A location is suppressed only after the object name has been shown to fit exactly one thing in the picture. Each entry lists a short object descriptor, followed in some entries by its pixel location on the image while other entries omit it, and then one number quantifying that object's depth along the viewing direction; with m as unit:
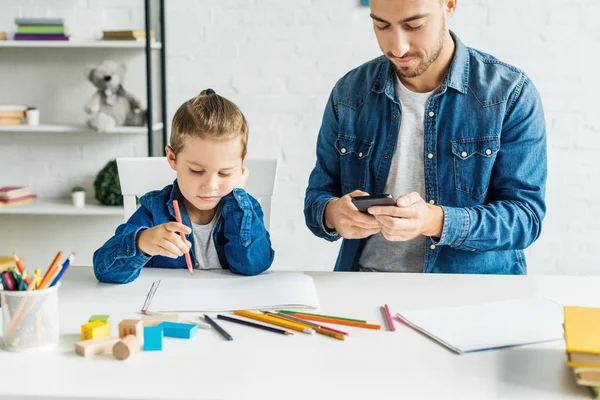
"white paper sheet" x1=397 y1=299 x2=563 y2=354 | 0.99
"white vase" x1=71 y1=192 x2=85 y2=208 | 2.92
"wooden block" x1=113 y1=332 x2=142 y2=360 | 0.92
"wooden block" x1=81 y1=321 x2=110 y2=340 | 0.97
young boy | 1.30
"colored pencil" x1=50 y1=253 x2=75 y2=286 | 0.97
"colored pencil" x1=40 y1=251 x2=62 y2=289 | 0.96
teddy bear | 2.88
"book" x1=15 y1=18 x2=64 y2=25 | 2.83
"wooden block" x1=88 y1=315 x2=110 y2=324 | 1.01
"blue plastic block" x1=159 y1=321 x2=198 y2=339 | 1.00
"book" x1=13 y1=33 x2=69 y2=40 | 2.83
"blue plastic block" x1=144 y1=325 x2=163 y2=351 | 0.95
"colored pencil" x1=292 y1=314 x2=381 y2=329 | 1.06
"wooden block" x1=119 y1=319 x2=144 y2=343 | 0.97
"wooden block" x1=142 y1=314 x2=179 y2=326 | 1.04
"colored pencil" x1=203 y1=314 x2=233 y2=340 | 1.00
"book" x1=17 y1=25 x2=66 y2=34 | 2.84
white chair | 1.62
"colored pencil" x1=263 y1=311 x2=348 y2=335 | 1.03
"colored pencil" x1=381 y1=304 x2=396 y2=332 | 1.06
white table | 0.83
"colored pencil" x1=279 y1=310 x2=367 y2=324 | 1.08
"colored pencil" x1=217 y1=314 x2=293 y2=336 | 1.03
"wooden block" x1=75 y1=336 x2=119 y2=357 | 0.93
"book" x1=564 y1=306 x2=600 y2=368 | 0.80
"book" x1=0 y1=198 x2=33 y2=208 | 2.90
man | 1.47
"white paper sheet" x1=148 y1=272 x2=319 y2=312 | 1.14
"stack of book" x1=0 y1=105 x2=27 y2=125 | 2.91
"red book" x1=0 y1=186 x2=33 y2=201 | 2.90
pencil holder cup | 0.95
